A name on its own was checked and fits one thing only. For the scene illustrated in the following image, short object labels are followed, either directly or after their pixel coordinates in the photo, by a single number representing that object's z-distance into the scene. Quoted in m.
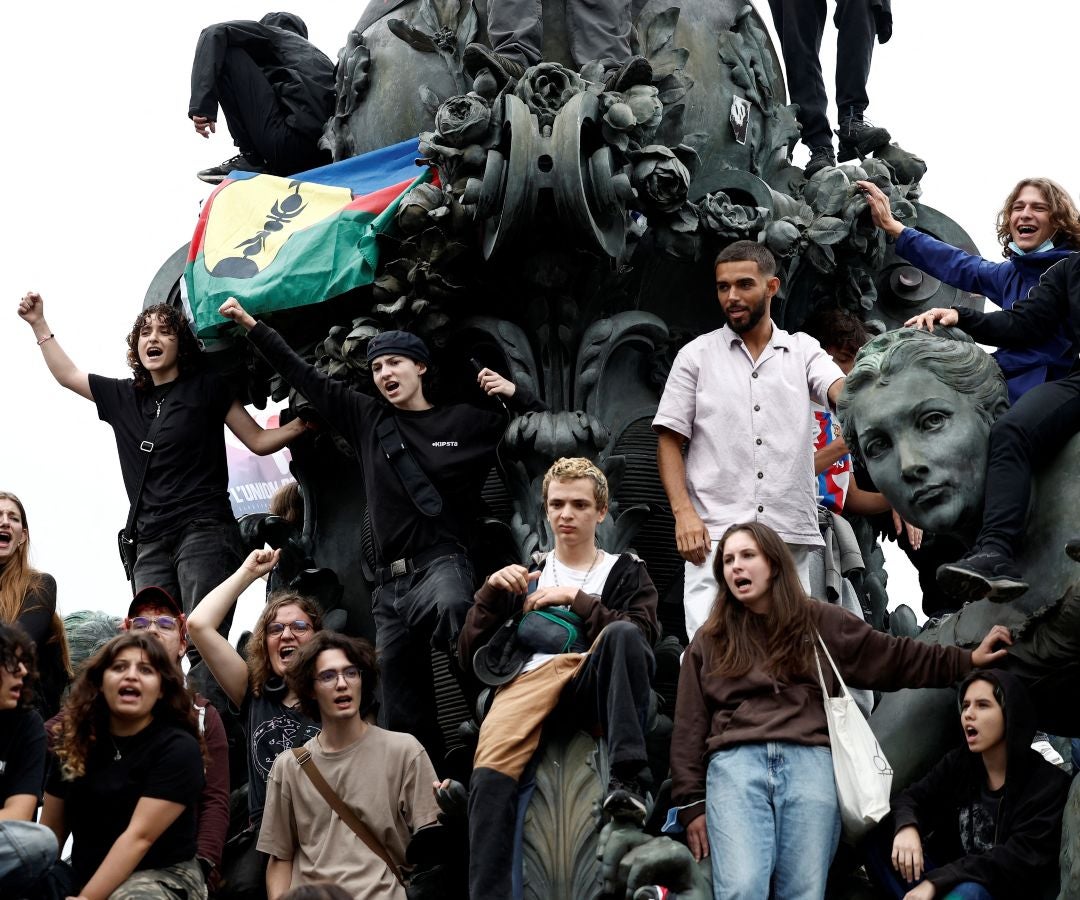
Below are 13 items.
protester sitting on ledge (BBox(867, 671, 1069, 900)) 9.45
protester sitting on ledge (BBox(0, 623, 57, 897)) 9.48
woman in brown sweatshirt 9.63
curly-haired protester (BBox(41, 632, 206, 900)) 10.23
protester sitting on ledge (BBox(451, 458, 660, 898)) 10.14
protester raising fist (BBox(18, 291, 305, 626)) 13.55
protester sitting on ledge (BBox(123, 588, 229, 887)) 10.65
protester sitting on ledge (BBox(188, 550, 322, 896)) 11.48
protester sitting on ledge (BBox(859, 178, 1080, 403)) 11.48
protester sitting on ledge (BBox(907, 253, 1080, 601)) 9.98
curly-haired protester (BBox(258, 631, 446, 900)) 10.59
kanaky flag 13.99
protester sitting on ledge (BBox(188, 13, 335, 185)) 15.02
